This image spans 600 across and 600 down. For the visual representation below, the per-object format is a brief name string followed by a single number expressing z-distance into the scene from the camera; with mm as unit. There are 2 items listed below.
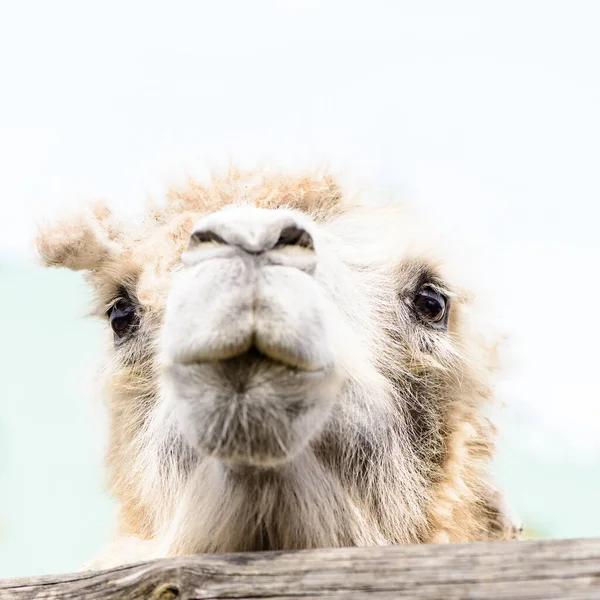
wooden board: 2397
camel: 2493
